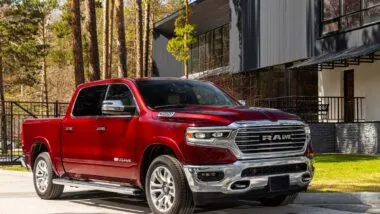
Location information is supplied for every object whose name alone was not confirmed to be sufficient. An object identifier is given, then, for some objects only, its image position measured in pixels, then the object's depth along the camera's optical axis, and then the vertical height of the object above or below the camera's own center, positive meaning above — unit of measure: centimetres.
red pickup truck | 765 -52
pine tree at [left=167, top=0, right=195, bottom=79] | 2872 +303
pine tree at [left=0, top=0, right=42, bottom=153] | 4041 +491
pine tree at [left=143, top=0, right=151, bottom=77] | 3903 +449
